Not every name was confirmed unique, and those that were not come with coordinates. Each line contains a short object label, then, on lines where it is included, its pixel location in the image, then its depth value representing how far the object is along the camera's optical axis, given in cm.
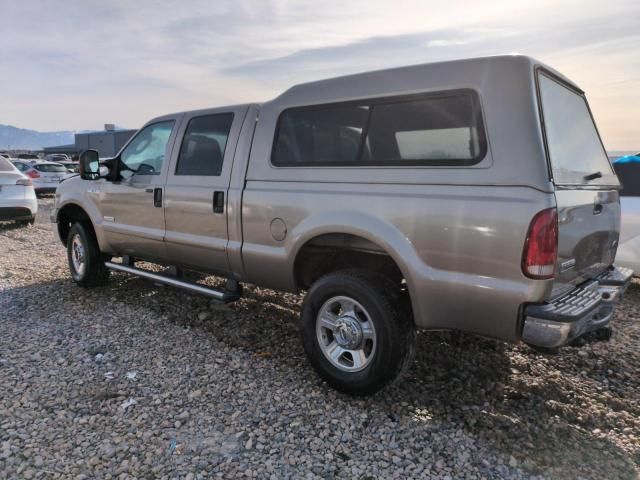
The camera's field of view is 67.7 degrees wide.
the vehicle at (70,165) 2627
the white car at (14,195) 951
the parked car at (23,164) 1660
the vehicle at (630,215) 525
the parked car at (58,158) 3991
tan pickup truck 257
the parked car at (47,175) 1681
